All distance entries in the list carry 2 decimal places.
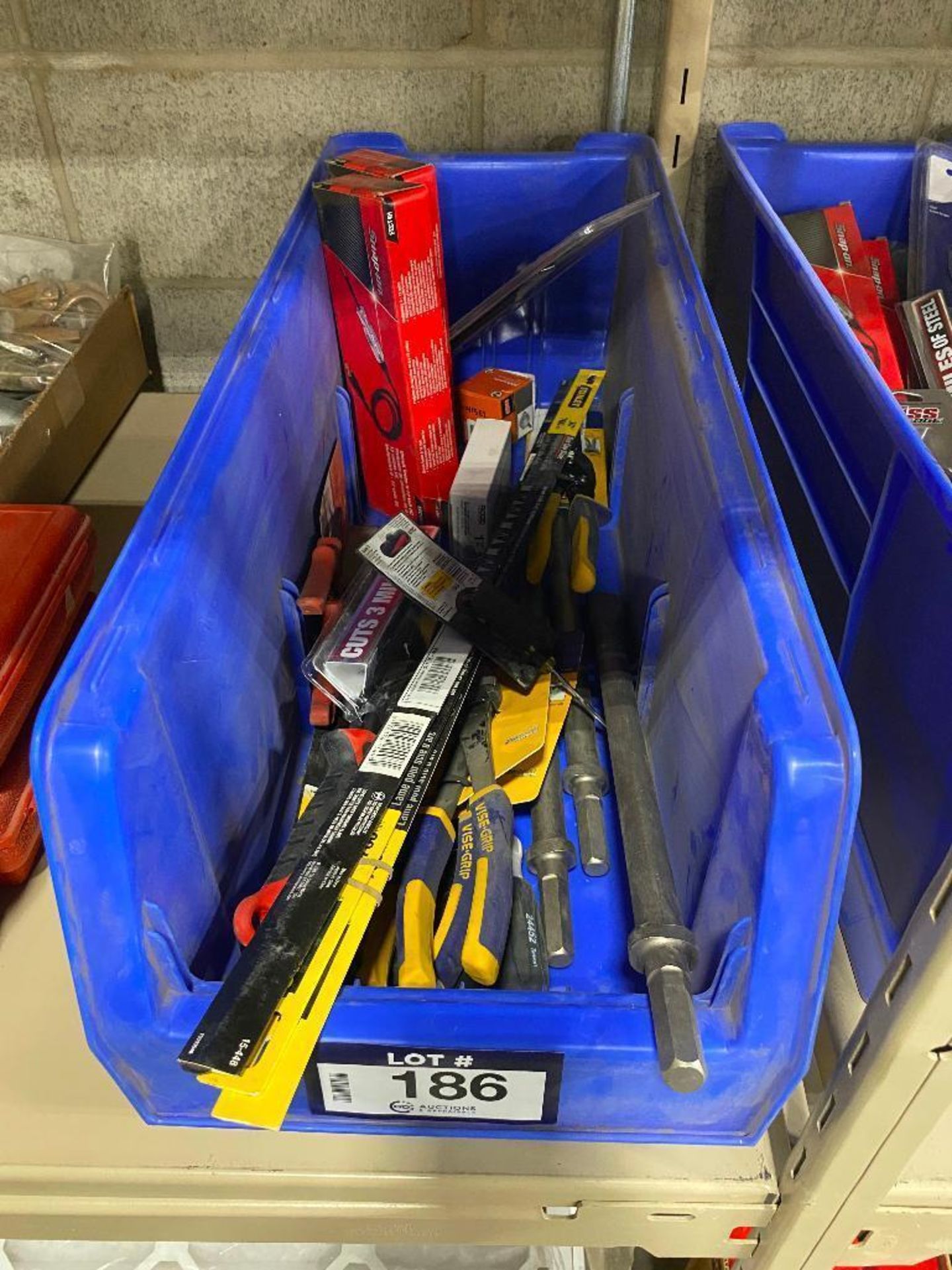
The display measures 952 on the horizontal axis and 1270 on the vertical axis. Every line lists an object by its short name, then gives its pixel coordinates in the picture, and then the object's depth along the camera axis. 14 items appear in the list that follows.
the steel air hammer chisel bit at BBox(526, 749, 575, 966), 0.48
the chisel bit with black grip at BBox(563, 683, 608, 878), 0.53
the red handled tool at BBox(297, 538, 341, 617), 0.60
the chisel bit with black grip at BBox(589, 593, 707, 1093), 0.37
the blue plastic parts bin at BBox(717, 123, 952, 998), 0.43
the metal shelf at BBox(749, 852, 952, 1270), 0.34
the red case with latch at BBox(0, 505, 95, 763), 0.55
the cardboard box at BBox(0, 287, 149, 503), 0.76
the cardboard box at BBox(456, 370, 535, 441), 0.80
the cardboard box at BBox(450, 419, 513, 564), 0.70
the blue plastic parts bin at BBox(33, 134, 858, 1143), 0.34
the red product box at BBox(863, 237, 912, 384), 0.86
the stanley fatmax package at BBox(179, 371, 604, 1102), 0.36
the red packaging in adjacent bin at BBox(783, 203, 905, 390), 0.80
